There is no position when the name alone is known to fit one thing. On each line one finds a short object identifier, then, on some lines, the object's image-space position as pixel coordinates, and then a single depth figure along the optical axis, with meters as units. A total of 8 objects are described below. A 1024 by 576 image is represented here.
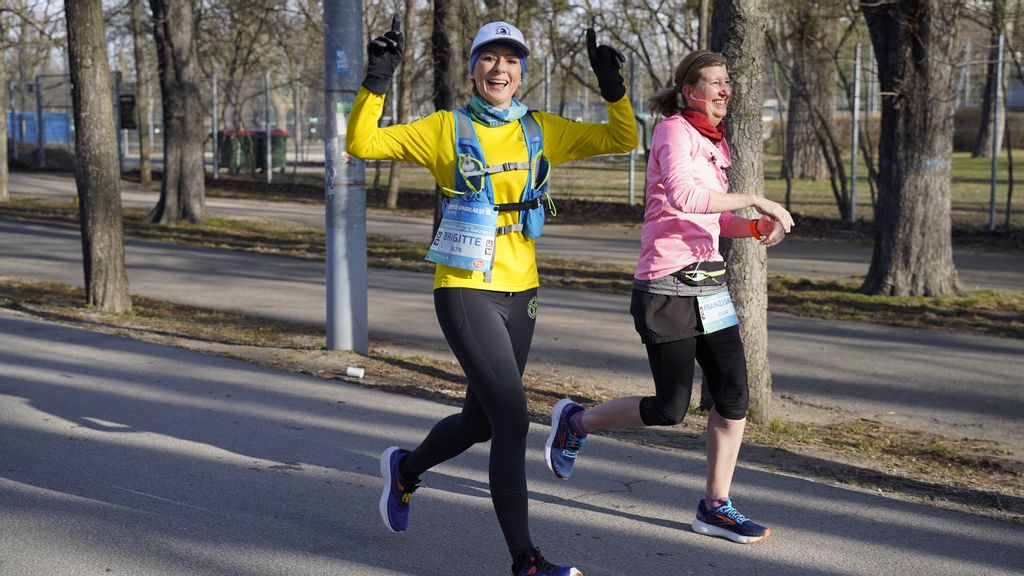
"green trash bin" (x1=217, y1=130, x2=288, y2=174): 33.25
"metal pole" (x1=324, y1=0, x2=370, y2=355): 8.05
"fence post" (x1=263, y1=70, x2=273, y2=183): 30.00
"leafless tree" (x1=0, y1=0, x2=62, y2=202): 12.89
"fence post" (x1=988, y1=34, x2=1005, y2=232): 15.36
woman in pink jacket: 4.39
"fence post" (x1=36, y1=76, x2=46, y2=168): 34.38
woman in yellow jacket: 3.92
